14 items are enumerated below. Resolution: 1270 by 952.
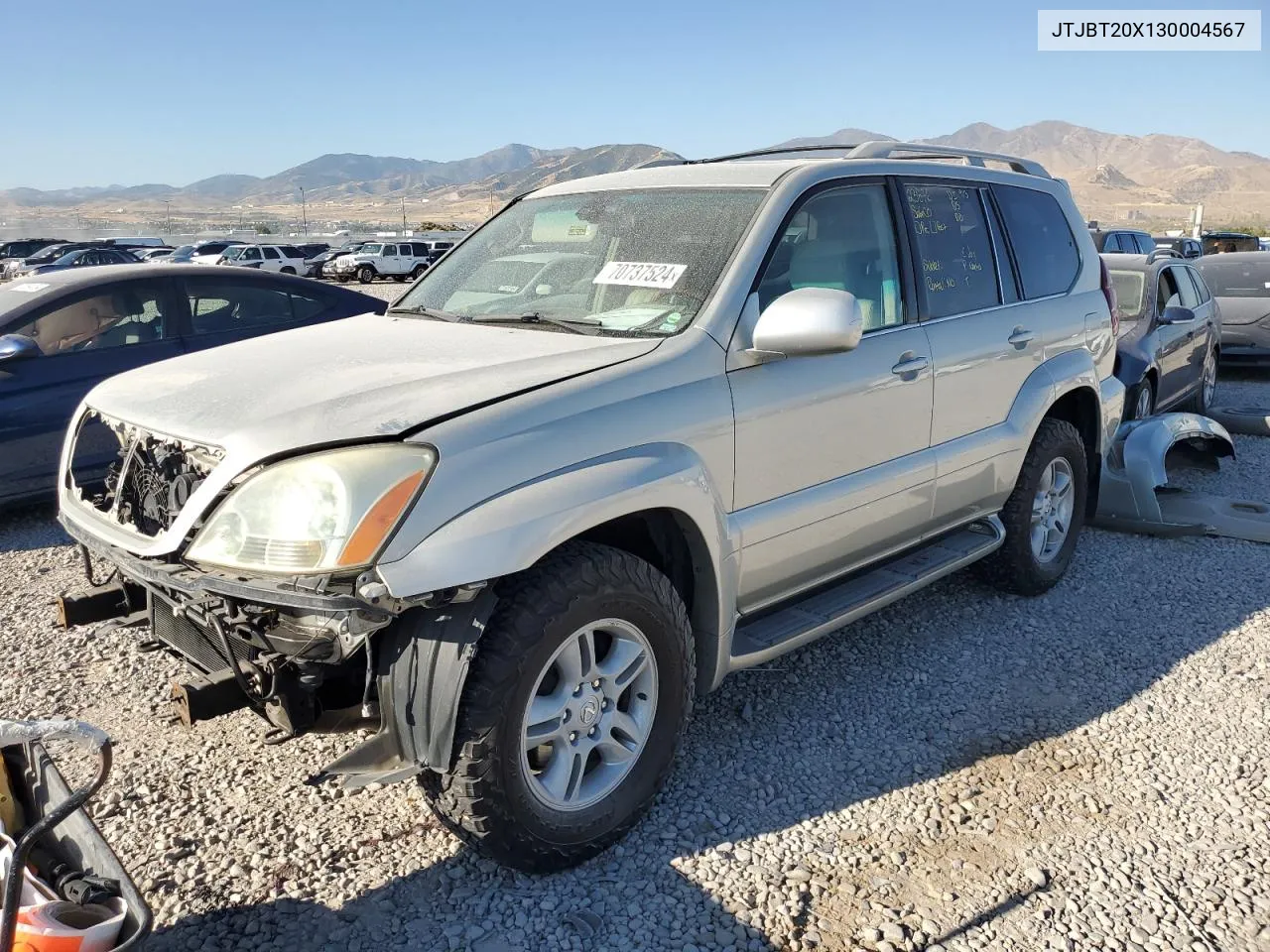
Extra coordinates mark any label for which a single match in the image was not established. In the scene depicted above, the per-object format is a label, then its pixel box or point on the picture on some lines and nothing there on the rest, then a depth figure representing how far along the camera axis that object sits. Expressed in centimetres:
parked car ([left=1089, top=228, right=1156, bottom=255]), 1712
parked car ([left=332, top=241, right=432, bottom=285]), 3781
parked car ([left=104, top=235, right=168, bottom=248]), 4091
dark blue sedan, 588
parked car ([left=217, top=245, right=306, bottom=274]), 3550
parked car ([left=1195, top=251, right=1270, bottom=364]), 1139
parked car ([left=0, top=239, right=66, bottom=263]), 3438
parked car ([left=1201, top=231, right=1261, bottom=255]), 2514
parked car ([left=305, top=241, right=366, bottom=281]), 3859
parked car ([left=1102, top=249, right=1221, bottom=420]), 794
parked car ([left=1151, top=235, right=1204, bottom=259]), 2214
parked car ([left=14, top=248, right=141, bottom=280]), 2713
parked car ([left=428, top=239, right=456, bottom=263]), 3925
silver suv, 246
